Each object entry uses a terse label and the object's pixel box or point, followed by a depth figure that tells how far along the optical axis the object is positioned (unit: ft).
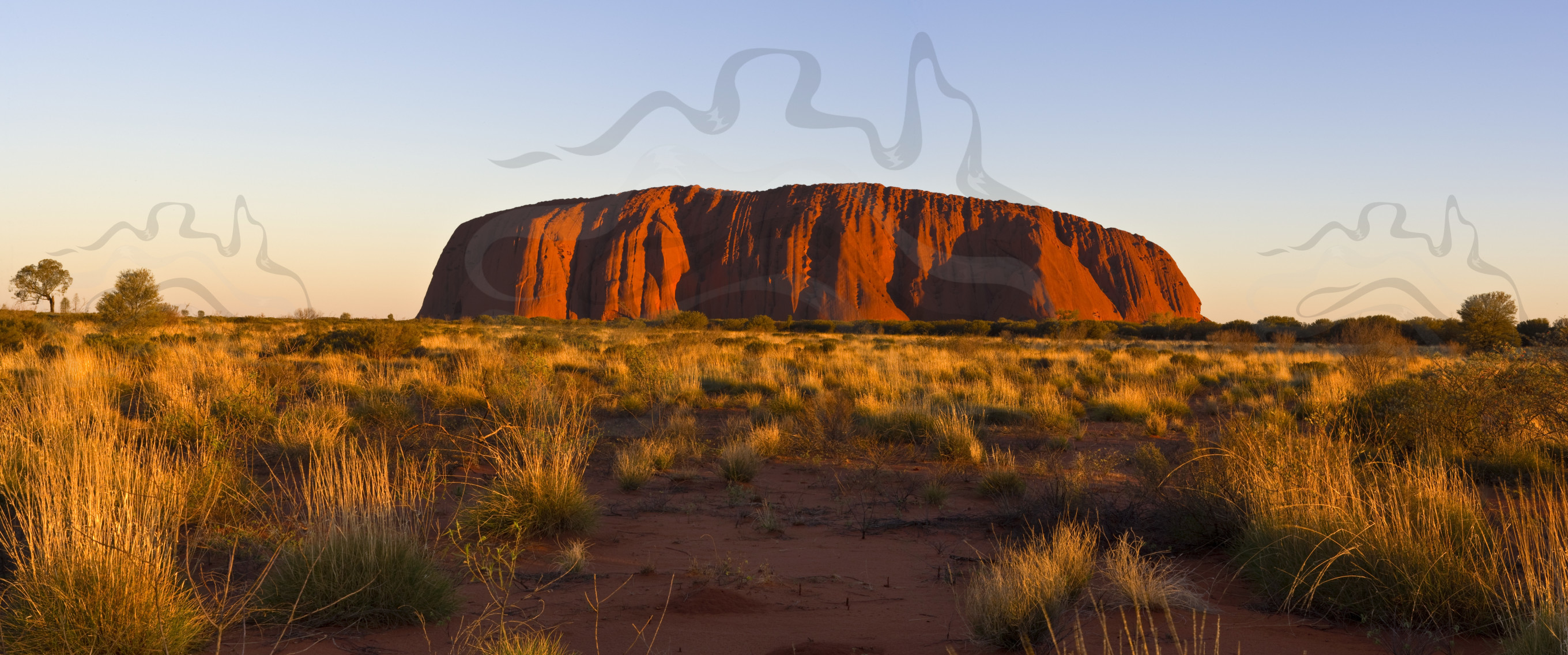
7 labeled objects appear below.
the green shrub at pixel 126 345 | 47.62
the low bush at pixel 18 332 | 54.65
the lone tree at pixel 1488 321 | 95.96
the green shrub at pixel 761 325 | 164.89
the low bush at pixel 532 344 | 61.46
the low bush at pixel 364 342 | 56.80
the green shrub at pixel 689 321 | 158.18
